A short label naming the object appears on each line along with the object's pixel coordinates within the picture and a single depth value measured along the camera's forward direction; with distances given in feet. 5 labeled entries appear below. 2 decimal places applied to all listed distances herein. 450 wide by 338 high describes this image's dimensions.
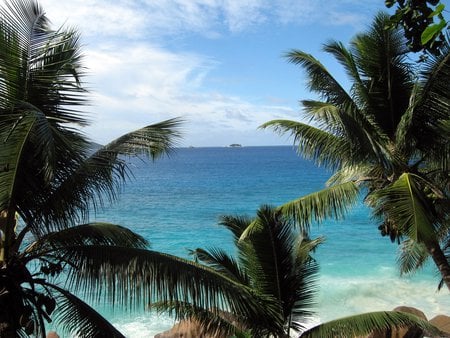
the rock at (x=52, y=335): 36.80
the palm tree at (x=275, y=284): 25.00
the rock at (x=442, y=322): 39.79
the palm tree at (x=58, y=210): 18.19
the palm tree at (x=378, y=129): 26.58
